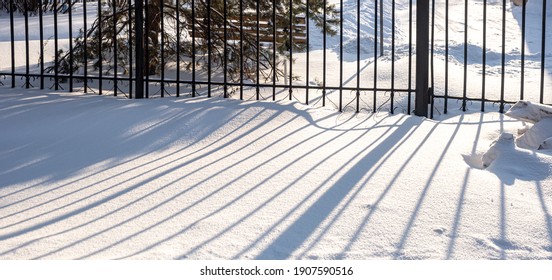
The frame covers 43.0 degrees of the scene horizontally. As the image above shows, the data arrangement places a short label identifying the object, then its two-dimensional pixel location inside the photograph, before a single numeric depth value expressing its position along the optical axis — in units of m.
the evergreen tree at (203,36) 8.58
